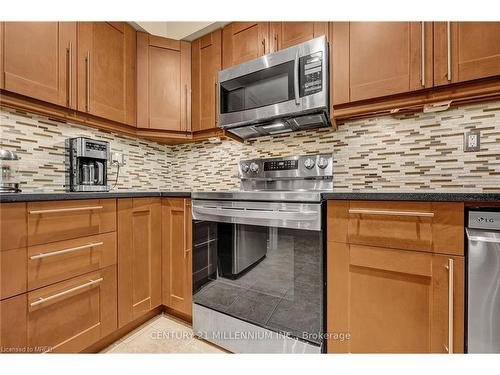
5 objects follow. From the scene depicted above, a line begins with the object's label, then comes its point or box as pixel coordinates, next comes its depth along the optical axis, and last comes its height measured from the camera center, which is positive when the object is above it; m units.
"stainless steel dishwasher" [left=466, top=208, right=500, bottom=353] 0.75 -0.31
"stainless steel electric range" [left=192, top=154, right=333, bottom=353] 1.03 -0.43
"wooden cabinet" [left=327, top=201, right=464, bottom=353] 0.81 -0.39
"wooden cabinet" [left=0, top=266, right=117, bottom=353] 0.89 -0.58
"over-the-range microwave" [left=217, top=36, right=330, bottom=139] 1.25 +0.58
